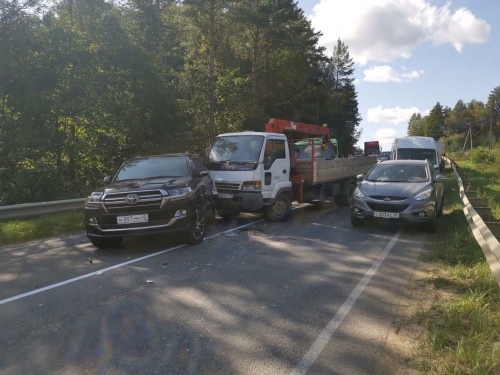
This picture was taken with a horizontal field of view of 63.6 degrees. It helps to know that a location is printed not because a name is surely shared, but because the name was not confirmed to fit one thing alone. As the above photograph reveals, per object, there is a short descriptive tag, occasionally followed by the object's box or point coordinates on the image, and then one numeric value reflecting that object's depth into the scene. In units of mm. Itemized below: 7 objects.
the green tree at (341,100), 45684
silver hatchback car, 8500
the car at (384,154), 40184
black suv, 7047
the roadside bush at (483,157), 34138
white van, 19703
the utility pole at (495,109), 101881
